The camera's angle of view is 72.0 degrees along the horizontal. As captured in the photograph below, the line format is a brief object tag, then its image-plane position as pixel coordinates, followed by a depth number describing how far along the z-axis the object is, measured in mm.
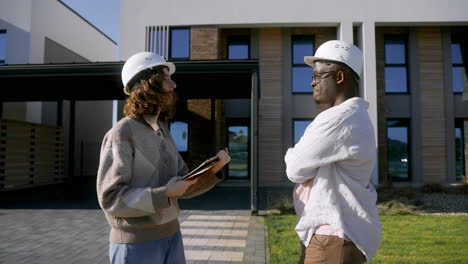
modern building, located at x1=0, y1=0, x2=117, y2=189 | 10539
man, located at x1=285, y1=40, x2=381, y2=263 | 1478
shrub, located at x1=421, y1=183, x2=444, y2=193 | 10727
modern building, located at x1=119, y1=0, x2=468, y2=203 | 12195
